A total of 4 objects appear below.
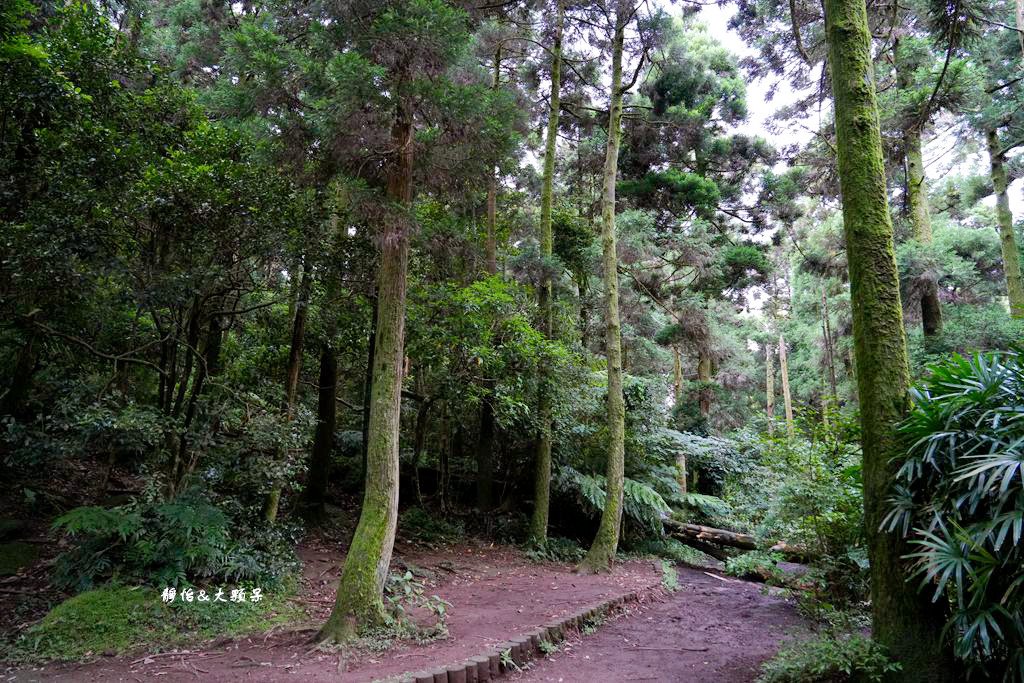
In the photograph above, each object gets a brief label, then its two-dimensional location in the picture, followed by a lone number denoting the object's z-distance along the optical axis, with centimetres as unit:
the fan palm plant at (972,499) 286
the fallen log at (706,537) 1052
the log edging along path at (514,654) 401
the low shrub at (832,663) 351
